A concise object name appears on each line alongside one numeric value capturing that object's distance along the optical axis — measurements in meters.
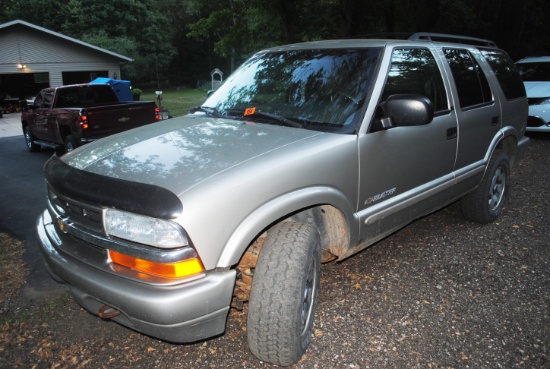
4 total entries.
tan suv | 2.14
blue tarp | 18.65
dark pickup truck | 8.45
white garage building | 23.03
